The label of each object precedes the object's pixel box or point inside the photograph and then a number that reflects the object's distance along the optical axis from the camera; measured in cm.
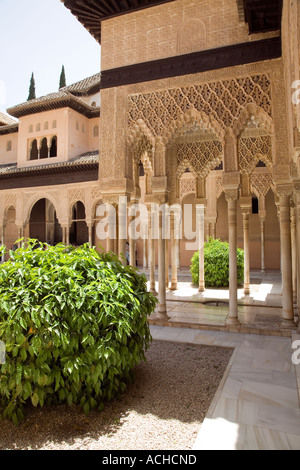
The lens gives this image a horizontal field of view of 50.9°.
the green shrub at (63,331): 245
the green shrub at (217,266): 977
